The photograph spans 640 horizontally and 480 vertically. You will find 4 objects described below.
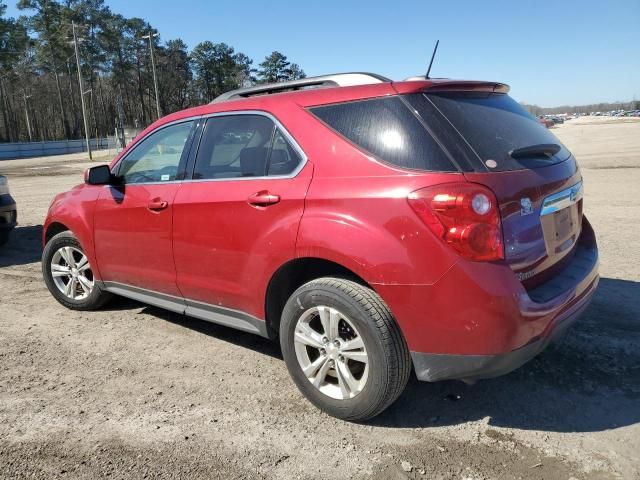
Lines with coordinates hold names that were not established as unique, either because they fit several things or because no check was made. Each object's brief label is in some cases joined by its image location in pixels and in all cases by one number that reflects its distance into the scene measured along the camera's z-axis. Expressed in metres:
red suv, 2.46
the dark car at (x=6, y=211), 7.04
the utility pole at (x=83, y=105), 31.57
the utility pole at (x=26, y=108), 71.47
